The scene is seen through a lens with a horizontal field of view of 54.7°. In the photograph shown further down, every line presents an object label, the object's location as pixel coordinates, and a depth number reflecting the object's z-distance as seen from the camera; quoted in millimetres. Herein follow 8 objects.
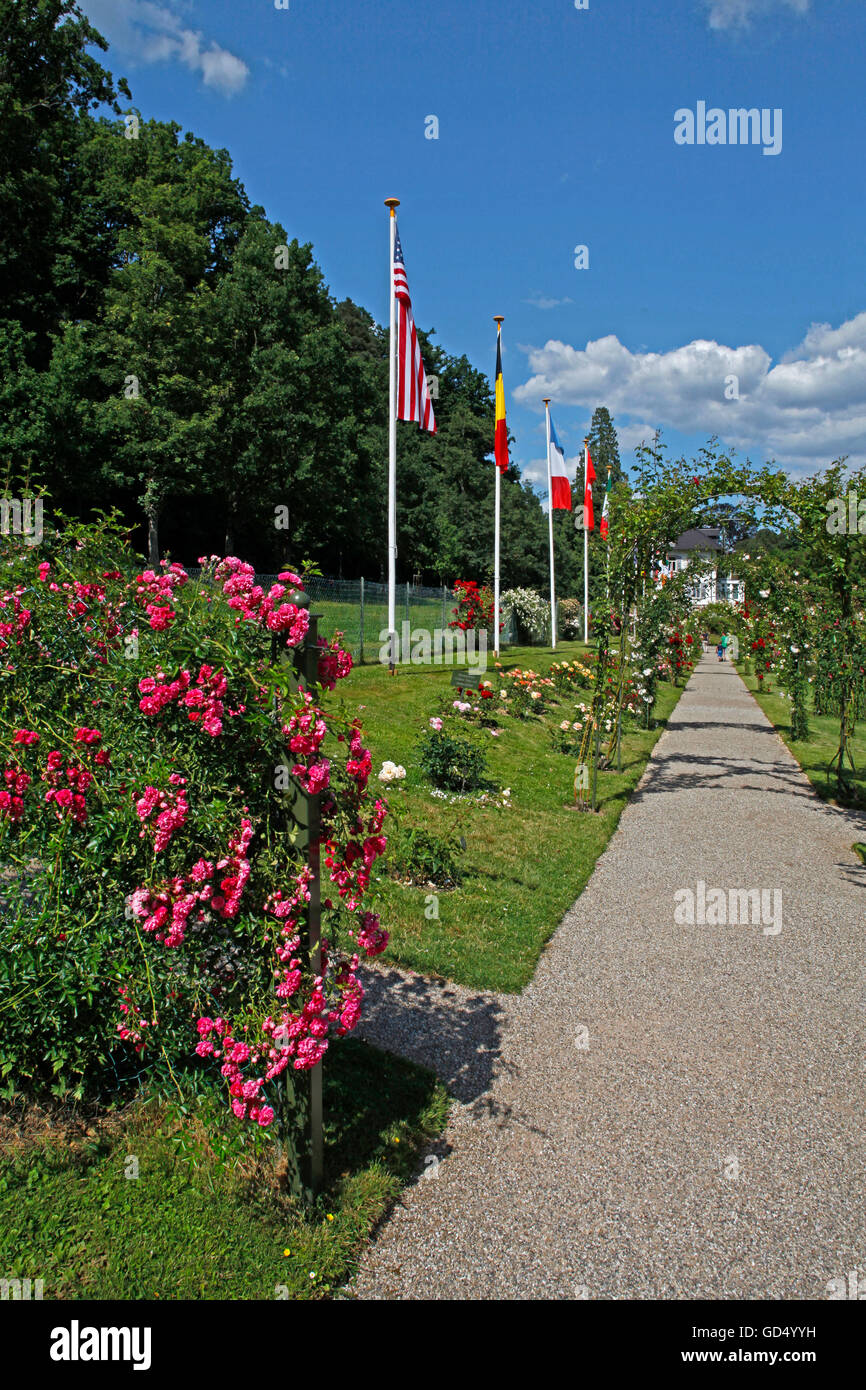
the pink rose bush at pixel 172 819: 2699
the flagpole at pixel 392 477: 13117
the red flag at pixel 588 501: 25769
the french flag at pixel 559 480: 23453
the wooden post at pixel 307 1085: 2832
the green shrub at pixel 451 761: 8758
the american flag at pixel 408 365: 12953
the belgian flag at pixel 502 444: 19031
